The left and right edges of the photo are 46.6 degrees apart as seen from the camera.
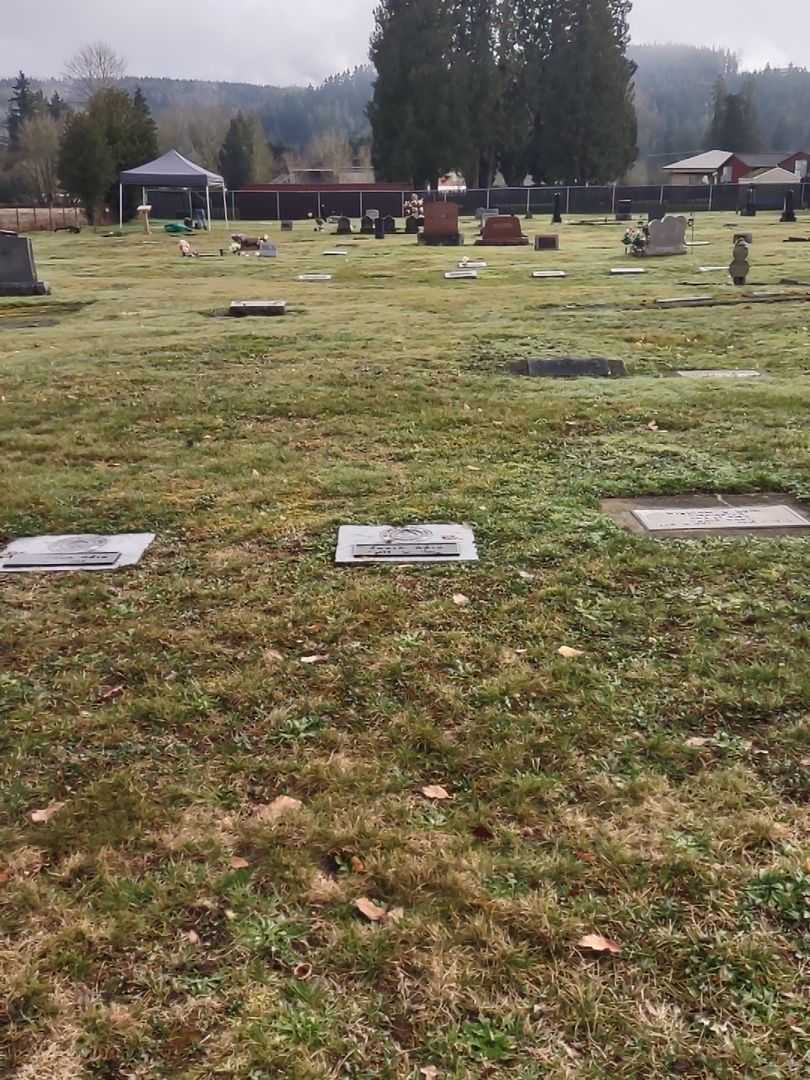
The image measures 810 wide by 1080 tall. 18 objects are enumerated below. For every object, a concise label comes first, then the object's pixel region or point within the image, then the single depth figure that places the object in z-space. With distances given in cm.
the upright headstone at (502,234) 2930
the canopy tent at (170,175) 3528
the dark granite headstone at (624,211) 4353
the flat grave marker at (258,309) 1403
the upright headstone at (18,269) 1708
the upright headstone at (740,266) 1623
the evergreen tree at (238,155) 8456
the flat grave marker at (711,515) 496
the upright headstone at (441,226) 2967
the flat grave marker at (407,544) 466
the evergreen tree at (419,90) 6066
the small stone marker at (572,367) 927
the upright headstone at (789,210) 3706
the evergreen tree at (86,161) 4147
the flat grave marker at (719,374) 907
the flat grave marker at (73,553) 472
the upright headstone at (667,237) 2450
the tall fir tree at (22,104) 9419
